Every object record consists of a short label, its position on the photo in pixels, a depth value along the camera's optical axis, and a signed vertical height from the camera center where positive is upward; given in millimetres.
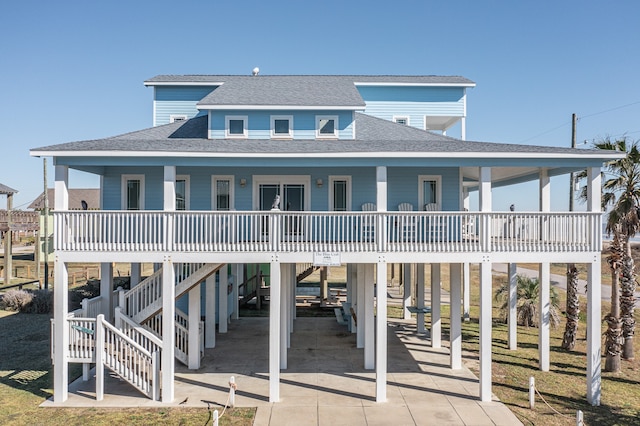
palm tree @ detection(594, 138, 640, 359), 13898 -45
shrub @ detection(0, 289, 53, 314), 21812 -4541
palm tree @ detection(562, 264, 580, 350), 15656 -3410
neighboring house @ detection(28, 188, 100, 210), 56719 +2535
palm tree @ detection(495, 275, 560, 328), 19641 -4074
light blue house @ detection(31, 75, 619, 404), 11711 +279
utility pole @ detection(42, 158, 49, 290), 25047 +940
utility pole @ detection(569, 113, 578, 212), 17486 +3054
